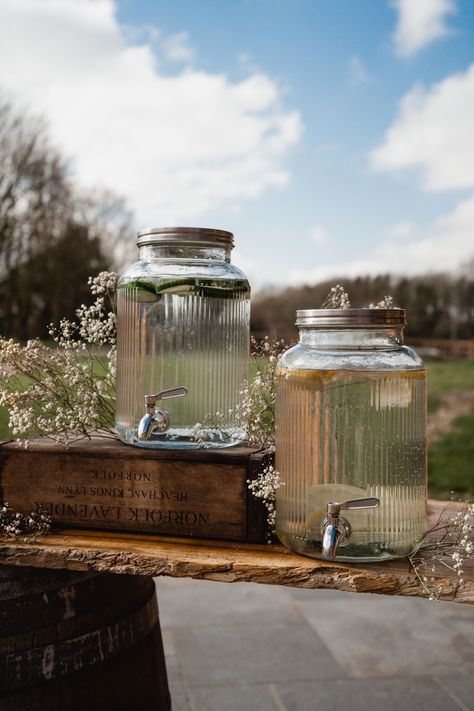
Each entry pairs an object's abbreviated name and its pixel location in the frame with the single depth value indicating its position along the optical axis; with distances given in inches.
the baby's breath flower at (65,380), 65.9
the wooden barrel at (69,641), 60.6
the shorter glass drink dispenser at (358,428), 51.4
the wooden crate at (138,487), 59.9
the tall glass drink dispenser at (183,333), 59.8
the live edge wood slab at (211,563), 53.0
